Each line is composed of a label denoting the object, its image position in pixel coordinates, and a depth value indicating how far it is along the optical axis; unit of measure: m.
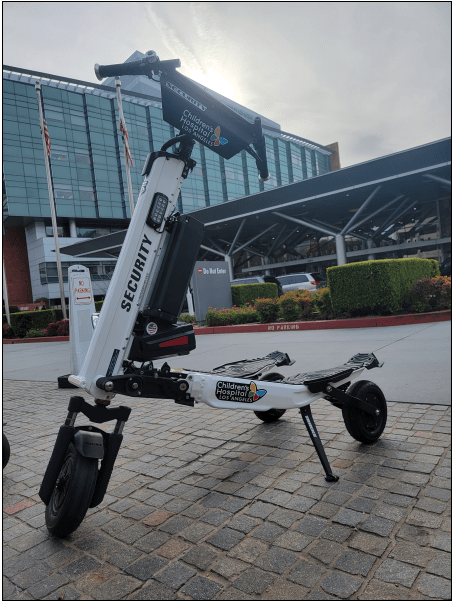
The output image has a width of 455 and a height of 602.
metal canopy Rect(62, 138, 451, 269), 23.83
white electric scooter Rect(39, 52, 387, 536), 2.33
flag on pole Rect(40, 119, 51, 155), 19.11
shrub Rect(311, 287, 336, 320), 11.74
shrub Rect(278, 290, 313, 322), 12.38
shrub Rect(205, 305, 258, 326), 14.10
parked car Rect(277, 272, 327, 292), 22.66
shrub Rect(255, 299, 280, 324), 13.07
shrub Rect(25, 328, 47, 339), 19.11
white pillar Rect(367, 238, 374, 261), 36.01
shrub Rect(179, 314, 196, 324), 16.28
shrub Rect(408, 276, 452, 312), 10.02
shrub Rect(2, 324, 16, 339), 21.69
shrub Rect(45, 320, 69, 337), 17.05
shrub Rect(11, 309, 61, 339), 21.14
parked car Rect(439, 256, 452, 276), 25.47
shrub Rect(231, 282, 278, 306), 17.27
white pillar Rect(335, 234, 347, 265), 30.55
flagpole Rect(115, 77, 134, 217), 16.25
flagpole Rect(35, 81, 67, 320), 19.27
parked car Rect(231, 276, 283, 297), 21.03
